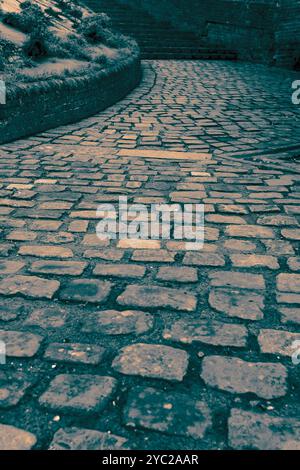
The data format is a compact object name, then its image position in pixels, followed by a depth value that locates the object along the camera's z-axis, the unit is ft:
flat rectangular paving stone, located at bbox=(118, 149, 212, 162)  16.51
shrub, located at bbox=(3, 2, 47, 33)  25.59
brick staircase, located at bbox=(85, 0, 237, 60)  45.60
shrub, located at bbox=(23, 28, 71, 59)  22.84
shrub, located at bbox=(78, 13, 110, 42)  32.81
